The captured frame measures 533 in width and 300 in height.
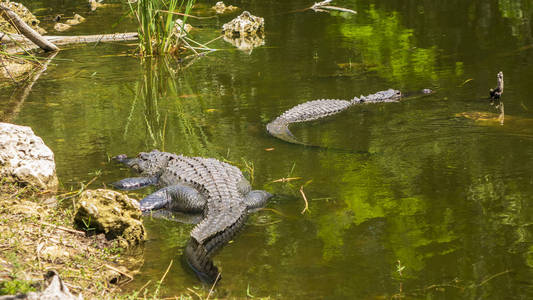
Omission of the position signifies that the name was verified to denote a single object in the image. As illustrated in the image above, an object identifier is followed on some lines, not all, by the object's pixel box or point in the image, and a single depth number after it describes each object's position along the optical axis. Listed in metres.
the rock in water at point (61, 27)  29.37
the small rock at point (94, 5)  36.72
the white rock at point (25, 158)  10.30
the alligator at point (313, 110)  13.91
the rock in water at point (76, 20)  31.30
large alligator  8.41
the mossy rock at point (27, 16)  28.51
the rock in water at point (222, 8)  33.31
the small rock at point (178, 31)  21.30
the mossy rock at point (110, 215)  8.38
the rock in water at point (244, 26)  26.59
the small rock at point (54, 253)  7.48
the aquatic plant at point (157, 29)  19.95
